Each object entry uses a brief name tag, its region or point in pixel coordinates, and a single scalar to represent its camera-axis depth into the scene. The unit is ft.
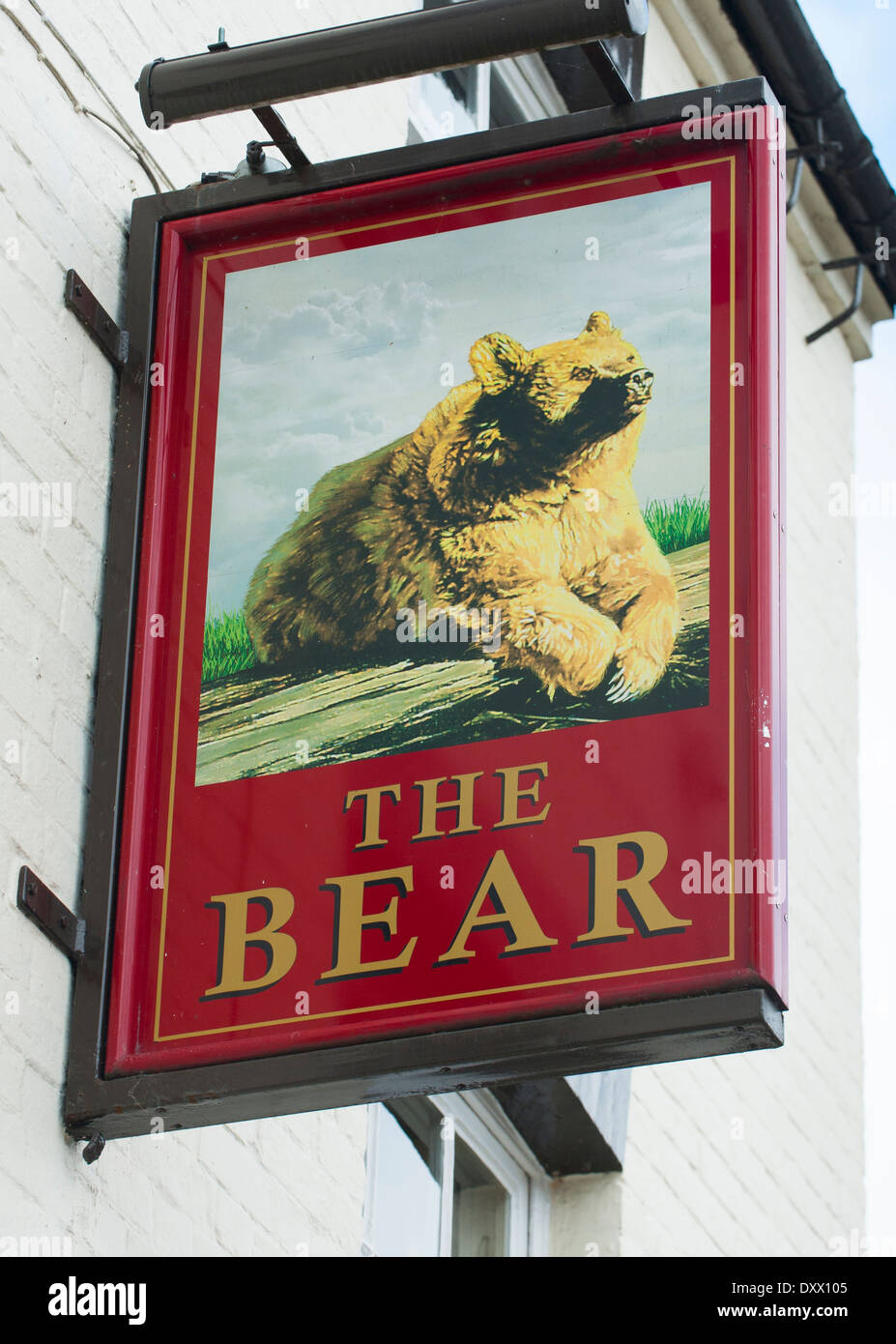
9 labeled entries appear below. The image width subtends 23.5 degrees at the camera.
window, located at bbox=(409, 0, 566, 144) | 21.81
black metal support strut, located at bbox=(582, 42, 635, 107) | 12.71
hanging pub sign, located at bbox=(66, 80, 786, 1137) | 11.05
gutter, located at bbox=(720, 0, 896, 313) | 27.07
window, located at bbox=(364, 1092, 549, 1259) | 16.84
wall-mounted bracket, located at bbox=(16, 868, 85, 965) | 11.66
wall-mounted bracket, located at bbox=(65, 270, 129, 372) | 13.35
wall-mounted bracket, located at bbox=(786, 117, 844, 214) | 27.53
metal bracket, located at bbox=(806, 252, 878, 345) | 29.12
